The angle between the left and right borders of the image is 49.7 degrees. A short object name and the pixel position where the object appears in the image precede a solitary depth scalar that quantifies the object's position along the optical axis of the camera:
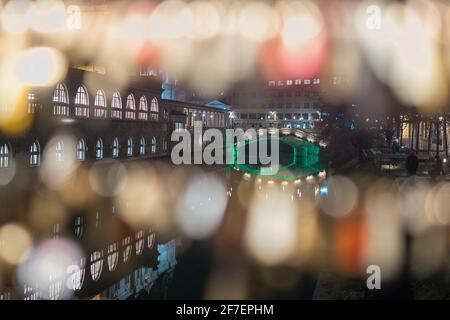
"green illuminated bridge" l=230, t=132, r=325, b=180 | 53.91
